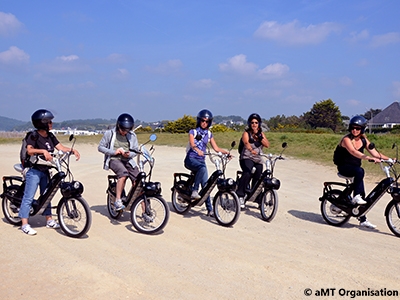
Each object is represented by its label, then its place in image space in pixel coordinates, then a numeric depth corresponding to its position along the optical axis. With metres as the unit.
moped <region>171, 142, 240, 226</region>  6.83
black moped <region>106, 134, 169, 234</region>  6.08
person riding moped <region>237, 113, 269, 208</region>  7.88
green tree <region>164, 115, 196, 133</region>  45.97
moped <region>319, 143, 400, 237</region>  6.50
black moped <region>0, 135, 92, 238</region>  5.78
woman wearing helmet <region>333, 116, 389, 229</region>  6.78
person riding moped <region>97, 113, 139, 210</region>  6.45
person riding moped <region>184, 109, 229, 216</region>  7.32
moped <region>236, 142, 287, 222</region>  7.25
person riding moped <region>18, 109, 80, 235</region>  5.94
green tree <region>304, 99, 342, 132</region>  63.19
